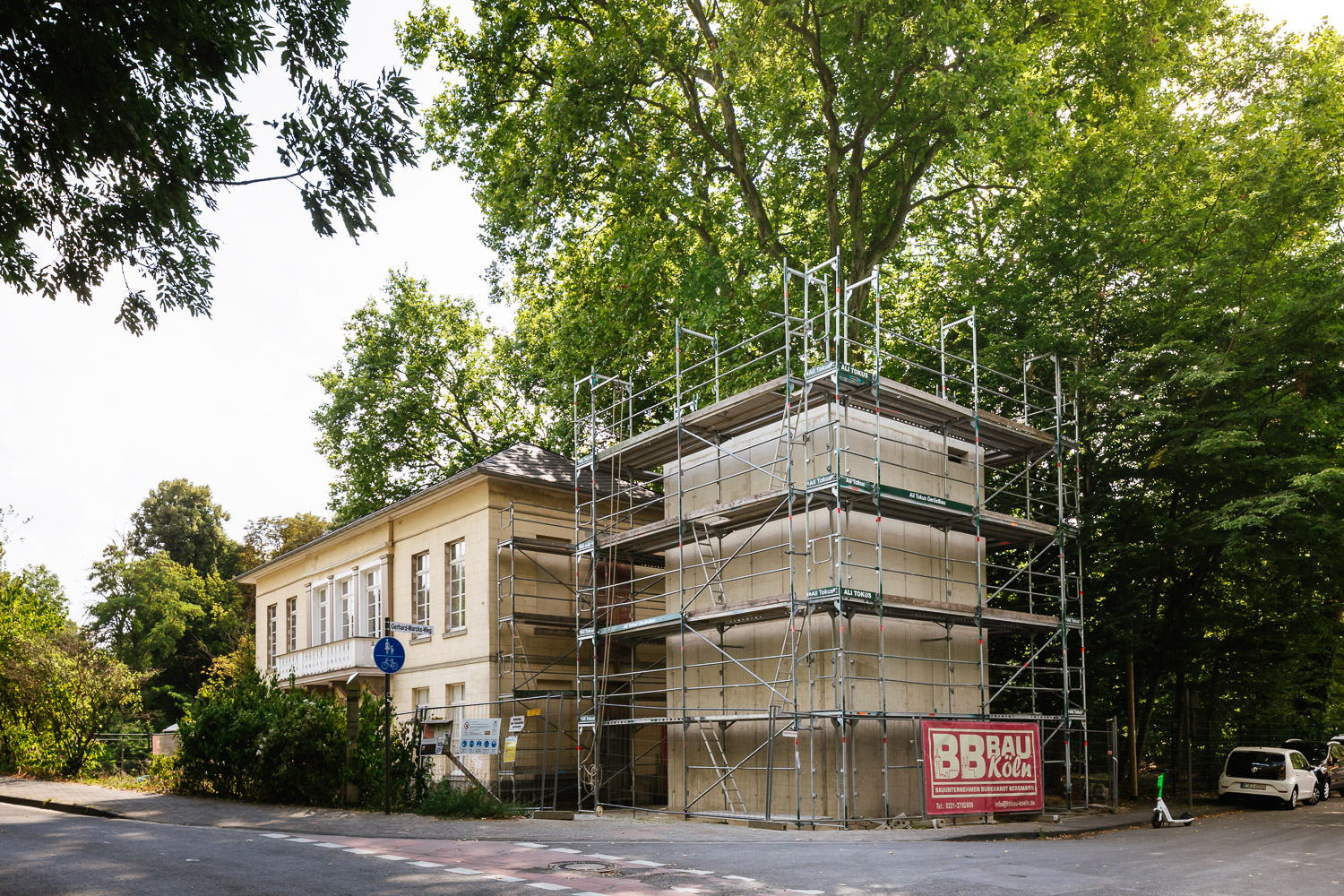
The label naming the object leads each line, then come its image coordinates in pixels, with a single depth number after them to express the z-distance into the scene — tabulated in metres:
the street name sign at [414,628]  16.94
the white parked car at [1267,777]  24.00
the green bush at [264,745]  18.72
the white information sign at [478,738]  18.14
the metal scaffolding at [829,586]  17.69
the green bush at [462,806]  16.70
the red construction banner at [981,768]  16.72
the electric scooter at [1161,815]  17.98
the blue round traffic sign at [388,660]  16.17
